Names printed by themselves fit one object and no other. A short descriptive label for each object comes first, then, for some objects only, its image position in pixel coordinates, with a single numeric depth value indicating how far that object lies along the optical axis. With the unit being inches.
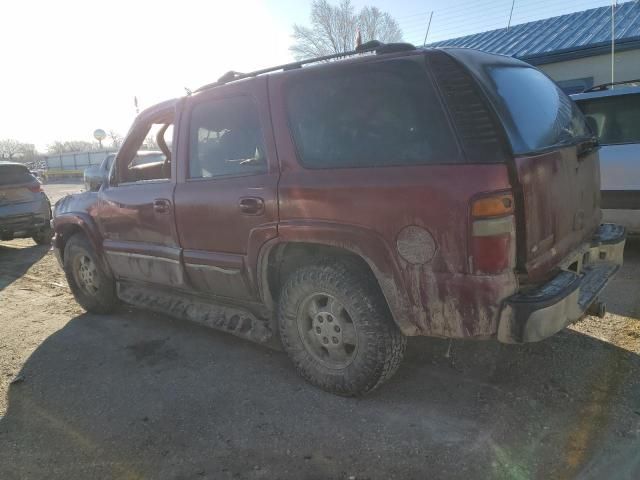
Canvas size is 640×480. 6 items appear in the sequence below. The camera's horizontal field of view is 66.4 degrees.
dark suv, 337.7
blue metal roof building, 479.5
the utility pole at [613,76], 462.1
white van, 202.5
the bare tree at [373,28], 1234.5
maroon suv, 92.9
